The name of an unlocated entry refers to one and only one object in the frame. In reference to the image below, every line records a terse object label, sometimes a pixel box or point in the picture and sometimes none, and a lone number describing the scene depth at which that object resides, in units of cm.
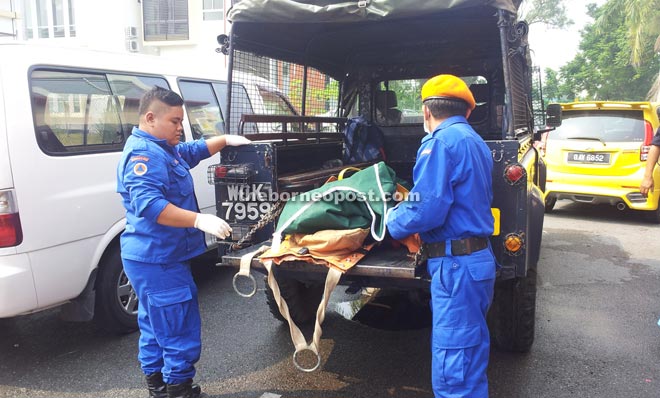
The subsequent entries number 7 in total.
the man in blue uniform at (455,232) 225
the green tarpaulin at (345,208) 263
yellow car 706
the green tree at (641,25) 1812
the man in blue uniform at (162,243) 256
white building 2197
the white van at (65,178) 296
